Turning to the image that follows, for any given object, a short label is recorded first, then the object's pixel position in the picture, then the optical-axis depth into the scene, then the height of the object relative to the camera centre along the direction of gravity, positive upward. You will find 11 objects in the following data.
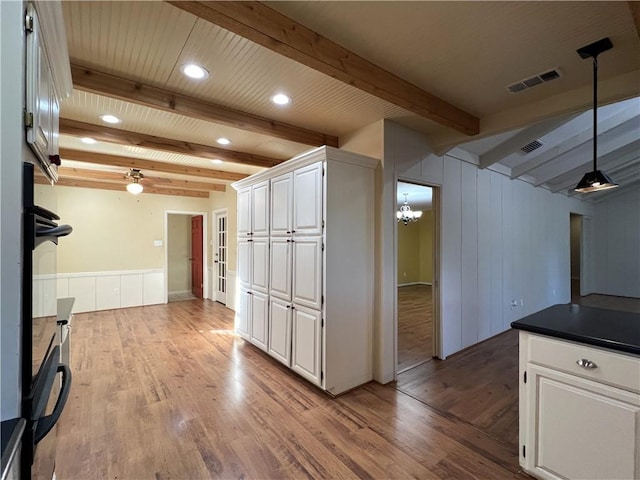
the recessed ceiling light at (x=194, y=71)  2.13 +1.23
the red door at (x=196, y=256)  7.55 -0.43
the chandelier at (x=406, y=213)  7.20 +0.66
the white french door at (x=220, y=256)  6.62 -0.38
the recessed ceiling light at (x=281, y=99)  2.59 +1.25
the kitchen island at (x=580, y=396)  1.44 -0.82
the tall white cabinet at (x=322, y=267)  2.77 -0.27
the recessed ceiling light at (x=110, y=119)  2.97 +1.23
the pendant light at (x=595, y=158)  1.93 +0.61
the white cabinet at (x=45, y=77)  0.86 +0.59
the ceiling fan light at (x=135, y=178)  4.91 +1.04
